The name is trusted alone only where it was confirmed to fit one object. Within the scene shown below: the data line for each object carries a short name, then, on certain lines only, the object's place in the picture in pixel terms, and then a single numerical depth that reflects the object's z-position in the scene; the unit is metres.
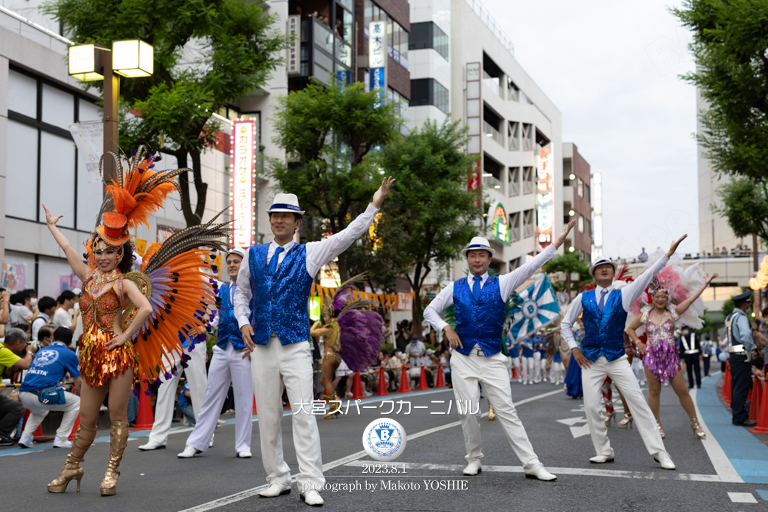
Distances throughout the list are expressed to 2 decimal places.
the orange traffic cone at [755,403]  12.45
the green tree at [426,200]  30.33
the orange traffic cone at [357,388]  18.11
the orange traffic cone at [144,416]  11.84
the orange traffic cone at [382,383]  19.50
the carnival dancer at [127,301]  6.30
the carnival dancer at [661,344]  10.10
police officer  12.22
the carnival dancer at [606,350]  7.71
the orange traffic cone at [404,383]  20.86
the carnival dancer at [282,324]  5.73
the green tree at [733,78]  14.99
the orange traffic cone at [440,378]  23.44
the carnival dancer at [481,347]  6.96
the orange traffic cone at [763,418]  11.23
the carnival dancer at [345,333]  13.51
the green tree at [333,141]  24.88
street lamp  11.12
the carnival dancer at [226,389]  8.34
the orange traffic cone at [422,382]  21.94
